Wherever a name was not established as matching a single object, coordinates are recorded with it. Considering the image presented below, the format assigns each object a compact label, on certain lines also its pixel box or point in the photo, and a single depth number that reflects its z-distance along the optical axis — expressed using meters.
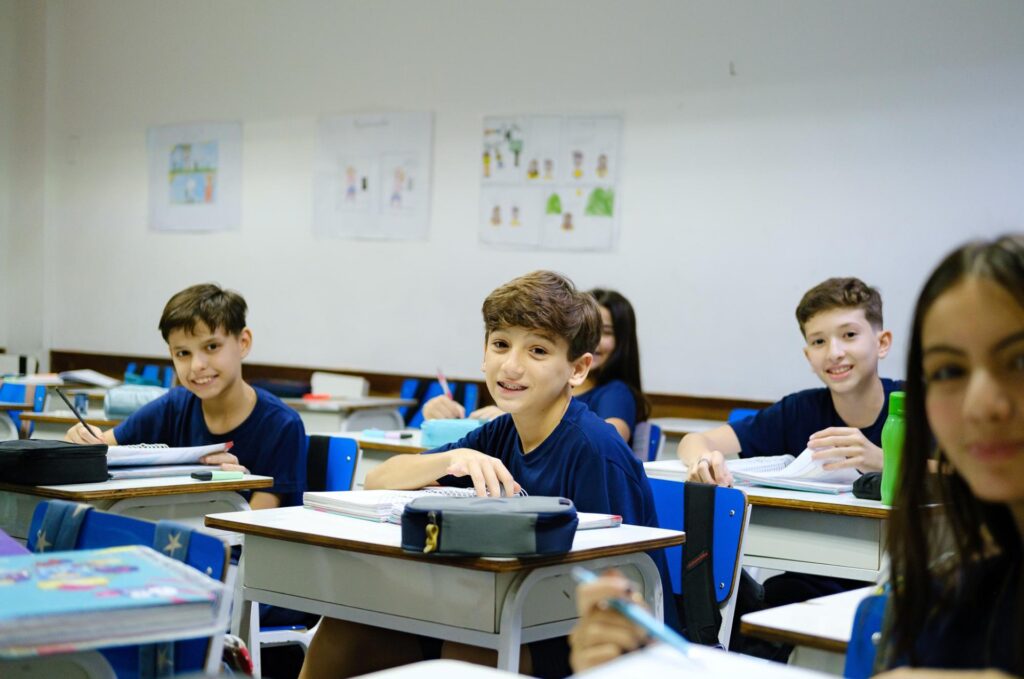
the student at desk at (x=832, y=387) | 2.93
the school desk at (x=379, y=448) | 3.66
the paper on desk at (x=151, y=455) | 2.58
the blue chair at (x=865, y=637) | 1.22
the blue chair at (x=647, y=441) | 3.70
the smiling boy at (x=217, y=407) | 2.95
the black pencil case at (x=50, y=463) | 2.34
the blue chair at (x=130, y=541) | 1.37
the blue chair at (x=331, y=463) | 2.97
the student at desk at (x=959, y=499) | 0.98
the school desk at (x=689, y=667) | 0.95
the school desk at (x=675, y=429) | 4.54
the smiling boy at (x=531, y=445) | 2.04
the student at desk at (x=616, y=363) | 3.66
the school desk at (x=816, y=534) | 2.35
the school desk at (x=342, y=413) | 5.18
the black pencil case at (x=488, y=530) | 1.58
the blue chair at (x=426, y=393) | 5.80
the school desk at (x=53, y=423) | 4.21
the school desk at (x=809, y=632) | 1.28
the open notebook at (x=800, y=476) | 2.56
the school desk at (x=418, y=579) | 1.65
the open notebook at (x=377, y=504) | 1.92
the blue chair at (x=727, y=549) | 2.19
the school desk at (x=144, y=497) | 2.31
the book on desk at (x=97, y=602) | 1.06
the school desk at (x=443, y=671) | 1.03
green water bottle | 2.26
